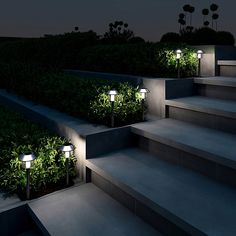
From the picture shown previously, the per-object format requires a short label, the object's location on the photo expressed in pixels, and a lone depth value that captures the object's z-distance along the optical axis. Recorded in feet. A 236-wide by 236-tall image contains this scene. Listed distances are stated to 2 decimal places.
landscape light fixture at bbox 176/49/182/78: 21.32
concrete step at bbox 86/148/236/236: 9.66
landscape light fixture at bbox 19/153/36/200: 12.17
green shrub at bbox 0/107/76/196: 13.35
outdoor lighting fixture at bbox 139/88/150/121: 17.79
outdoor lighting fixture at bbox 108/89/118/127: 16.06
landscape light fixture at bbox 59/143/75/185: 13.67
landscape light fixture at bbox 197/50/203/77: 22.39
